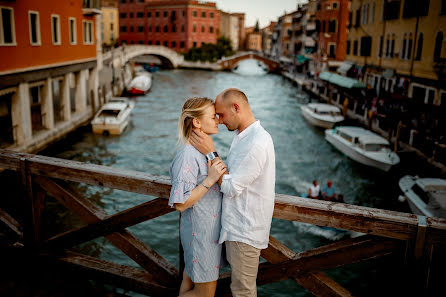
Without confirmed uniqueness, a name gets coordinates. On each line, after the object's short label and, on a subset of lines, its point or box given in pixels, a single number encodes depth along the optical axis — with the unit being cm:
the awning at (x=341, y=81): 2500
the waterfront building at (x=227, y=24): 9782
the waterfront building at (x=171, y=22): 6831
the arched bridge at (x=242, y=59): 6569
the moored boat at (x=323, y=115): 2419
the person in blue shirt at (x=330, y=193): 1145
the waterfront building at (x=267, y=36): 13712
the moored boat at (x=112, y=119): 2006
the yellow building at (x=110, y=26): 7362
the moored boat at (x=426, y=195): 1057
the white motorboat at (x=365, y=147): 1586
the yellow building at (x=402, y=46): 1836
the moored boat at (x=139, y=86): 3438
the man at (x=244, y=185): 201
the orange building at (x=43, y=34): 1296
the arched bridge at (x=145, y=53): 4647
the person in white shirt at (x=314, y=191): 1174
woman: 208
